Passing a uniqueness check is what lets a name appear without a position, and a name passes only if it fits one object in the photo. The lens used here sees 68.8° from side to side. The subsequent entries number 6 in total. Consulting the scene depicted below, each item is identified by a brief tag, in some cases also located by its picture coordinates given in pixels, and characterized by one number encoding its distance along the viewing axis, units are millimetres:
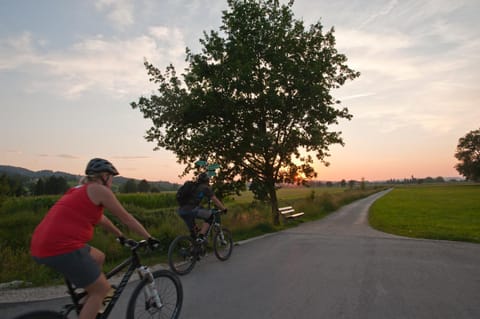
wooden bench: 17238
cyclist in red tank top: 3140
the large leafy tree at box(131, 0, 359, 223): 14766
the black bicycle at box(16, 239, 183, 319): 3529
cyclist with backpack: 7844
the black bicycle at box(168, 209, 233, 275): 7229
